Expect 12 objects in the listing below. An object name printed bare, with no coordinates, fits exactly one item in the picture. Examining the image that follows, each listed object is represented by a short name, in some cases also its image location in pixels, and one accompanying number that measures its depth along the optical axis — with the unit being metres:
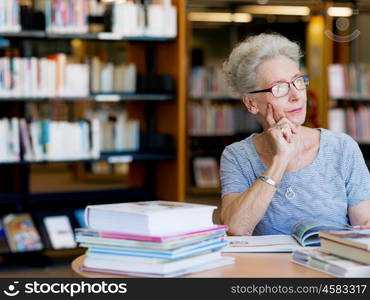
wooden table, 2.84
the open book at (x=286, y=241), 3.31
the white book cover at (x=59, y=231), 8.36
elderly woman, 3.94
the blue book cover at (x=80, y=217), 8.53
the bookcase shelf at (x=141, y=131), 8.54
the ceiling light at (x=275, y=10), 15.98
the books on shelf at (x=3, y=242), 8.19
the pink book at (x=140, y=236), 2.72
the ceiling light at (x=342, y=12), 13.74
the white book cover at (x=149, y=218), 2.75
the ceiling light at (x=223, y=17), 16.35
